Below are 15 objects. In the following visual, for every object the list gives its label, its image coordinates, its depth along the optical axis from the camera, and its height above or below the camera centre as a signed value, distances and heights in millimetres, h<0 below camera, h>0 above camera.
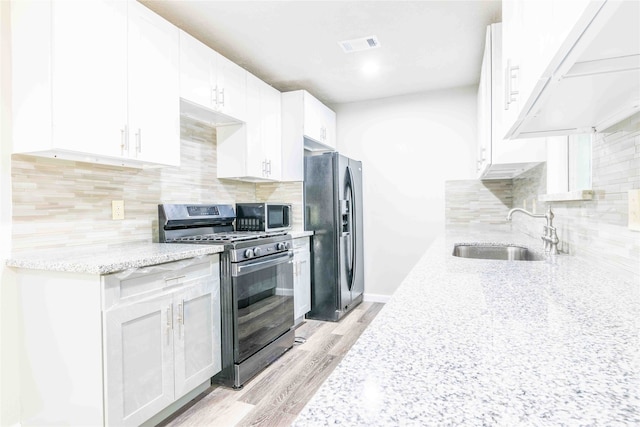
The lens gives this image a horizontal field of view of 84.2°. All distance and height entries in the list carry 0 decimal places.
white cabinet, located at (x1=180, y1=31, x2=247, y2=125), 2326 +922
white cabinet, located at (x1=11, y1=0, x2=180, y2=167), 1584 +646
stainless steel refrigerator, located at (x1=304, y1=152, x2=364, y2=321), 3508 -186
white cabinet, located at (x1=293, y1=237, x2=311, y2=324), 3246 -627
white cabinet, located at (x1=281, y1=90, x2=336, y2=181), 3504 +823
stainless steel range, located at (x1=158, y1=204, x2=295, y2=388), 2195 -501
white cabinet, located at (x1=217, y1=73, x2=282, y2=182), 3027 +614
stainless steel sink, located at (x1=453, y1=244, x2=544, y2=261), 2119 -257
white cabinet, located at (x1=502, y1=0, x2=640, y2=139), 533 +290
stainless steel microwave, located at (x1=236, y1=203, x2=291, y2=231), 3020 -37
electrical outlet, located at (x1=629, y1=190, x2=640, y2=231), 1021 -1
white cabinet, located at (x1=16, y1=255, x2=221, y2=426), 1502 -608
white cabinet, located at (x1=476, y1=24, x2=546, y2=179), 2039 +490
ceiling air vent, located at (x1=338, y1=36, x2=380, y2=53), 2709 +1316
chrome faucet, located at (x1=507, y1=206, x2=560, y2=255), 1640 -129
